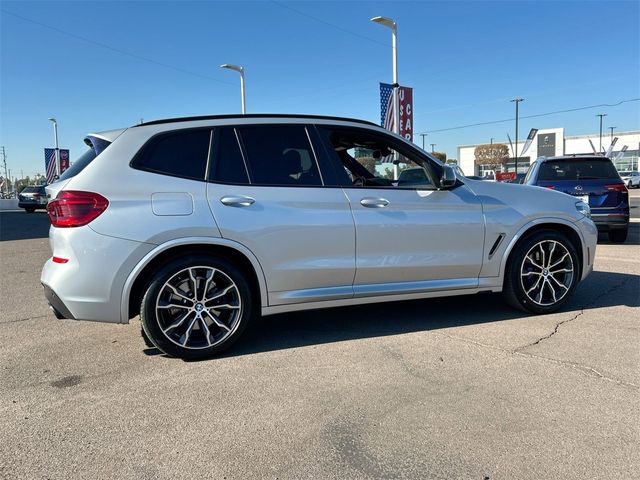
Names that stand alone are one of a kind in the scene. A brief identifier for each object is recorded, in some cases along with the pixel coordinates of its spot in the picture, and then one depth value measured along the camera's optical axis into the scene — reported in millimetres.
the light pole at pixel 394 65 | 13086
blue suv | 9086
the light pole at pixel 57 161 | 28453
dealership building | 71312
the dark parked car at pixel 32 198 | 29203
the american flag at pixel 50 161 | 28375
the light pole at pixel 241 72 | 20469
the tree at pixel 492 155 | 75875
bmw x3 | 3588
